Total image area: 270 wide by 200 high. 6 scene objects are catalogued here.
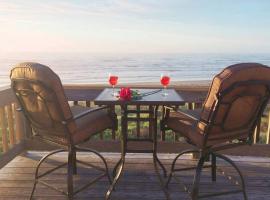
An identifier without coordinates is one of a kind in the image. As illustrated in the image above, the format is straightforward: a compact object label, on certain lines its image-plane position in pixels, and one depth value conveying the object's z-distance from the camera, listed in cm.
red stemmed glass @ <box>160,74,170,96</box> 315
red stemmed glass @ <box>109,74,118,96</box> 317
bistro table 256
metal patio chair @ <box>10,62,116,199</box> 221
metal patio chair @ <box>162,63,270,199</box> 210
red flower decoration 259
